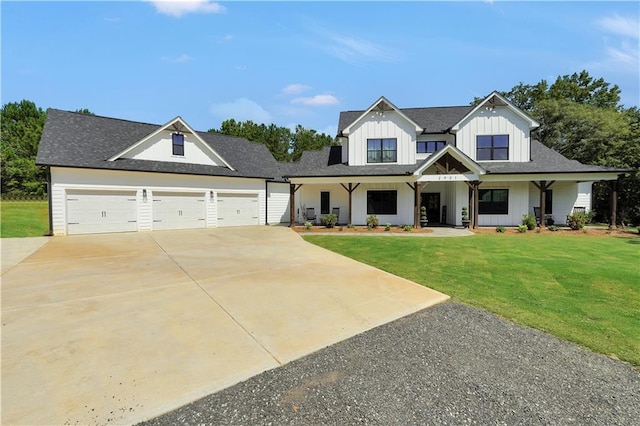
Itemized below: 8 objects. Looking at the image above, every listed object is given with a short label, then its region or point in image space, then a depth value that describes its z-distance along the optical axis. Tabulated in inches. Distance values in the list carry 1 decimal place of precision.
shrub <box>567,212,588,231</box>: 617.0
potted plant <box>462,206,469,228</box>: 644.1
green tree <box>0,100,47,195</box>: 1302.9
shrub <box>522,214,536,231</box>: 618.2
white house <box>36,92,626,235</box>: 591.2
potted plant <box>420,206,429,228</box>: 664.4
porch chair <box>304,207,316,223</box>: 780.0
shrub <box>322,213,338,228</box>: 682.8
